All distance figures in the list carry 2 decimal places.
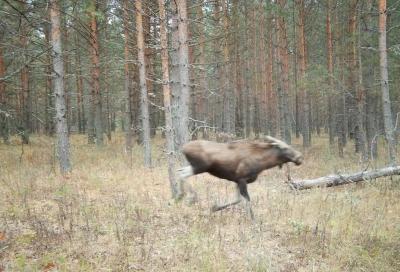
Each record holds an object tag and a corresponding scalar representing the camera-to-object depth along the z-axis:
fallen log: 11.96
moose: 5.90
